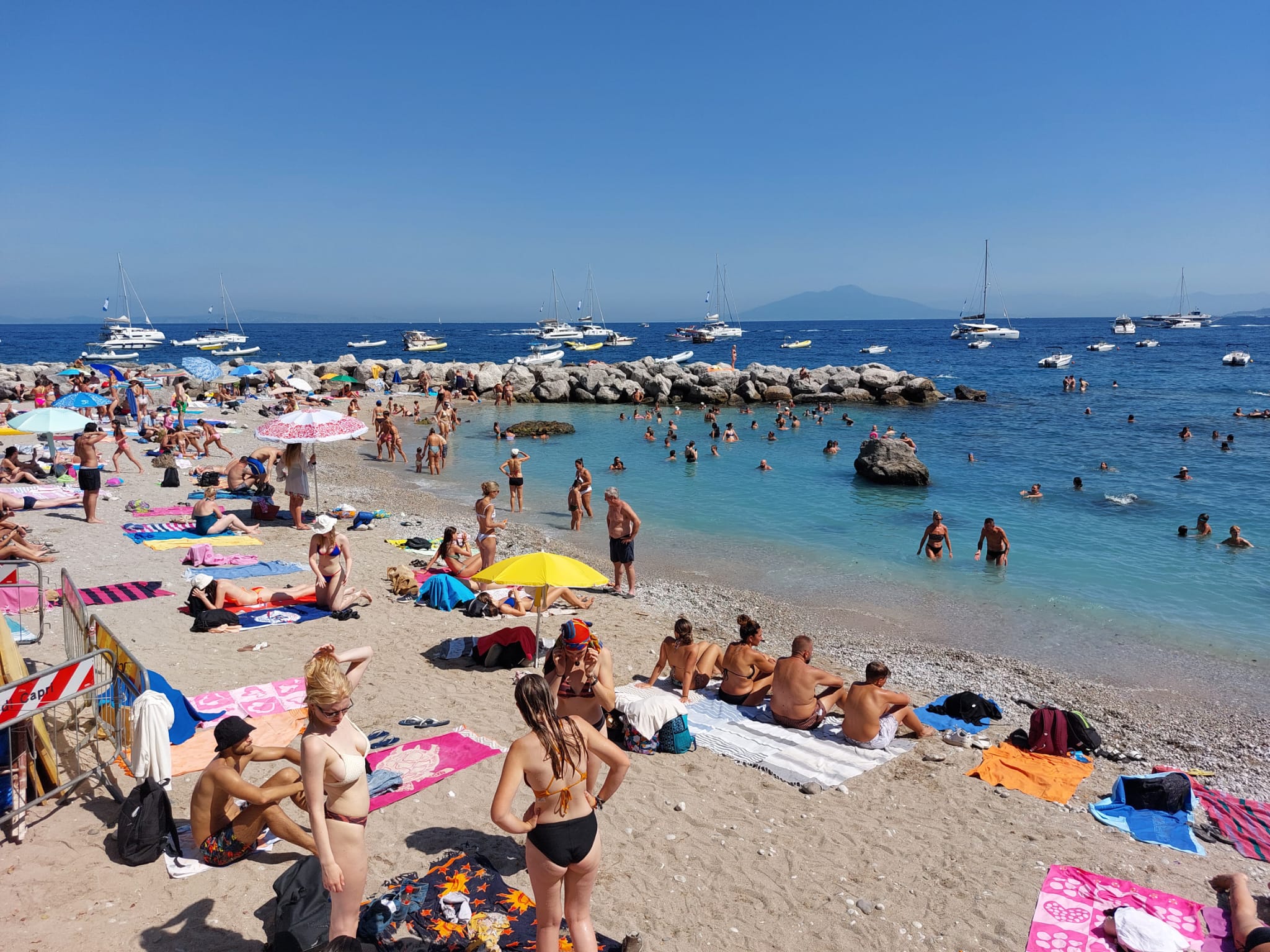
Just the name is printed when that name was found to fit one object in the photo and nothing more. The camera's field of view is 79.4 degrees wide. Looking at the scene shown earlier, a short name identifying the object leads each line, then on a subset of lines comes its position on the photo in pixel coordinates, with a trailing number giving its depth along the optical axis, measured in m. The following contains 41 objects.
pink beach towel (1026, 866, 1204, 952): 4.68
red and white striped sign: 4.62
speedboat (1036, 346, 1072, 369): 63.69
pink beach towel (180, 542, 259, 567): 11.61
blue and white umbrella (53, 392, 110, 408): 16.98
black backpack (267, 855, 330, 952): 3.94
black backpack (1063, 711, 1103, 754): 7.49
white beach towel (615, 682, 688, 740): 6.97
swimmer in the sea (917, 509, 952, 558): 15.04
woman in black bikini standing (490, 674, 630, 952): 3.44
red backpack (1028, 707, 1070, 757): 7.38
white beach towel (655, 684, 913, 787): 6.79
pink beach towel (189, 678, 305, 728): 7.00
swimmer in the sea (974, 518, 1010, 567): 14.66
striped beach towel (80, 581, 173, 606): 9.58
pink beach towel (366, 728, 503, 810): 5.93
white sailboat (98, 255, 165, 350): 79.38
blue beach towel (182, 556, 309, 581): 11.12
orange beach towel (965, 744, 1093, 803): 6.73
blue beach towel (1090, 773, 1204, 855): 5.94
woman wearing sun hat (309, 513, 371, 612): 9.76
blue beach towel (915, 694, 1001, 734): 7.90
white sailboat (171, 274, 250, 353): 87.38
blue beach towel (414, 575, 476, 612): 10.56
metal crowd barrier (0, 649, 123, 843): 4.70
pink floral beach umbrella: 12.70
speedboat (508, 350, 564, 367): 56.66
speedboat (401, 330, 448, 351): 93.62
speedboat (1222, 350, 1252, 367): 63.97
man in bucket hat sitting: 4.60
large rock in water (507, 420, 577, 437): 29.98
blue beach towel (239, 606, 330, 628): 9.27
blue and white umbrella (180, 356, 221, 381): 28.38
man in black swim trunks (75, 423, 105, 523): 13.17
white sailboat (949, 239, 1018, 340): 103.44
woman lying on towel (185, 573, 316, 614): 9.21
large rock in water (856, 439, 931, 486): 21.84
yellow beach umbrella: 8.00
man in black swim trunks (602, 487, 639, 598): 11.62
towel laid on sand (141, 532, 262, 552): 12.42
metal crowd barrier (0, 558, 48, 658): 8.25
